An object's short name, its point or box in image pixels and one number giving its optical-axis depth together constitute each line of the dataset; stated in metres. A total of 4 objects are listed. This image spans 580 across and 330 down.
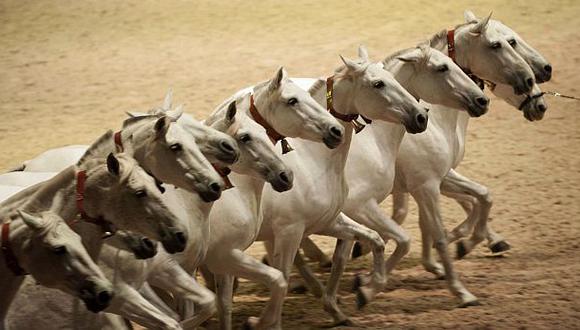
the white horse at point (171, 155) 13.55
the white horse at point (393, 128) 17.62
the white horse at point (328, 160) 16.41
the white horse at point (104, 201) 12.13
